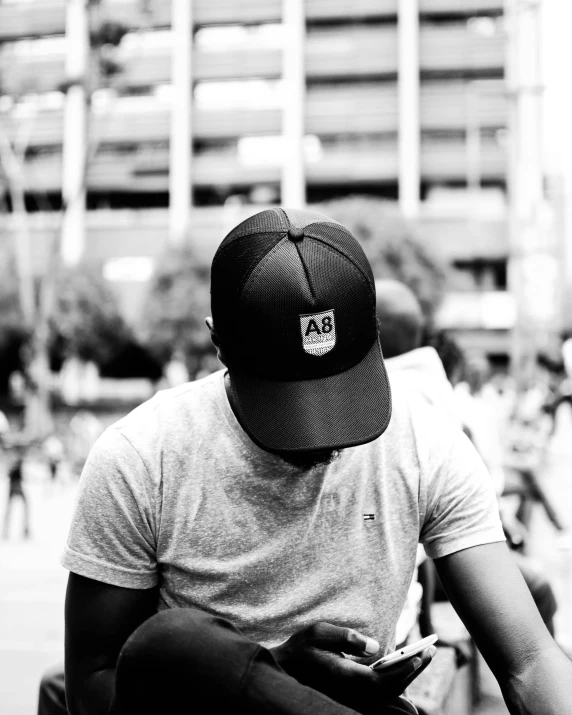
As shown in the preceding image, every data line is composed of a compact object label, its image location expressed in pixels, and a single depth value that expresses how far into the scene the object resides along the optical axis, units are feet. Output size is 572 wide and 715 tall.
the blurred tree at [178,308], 122.21
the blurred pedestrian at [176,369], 121.08
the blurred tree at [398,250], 117.39
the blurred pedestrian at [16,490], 36.50
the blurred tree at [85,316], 124.36
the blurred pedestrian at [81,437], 64.59
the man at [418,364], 10.33
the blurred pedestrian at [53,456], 57.93
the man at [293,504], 5.49
